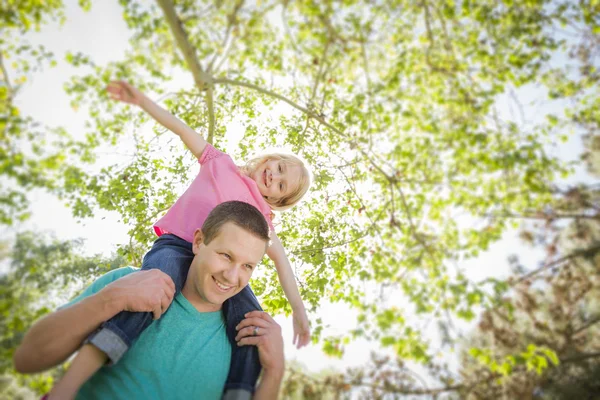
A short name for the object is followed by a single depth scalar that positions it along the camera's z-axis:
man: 1.11
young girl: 1.12
